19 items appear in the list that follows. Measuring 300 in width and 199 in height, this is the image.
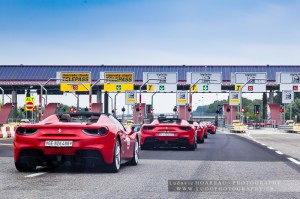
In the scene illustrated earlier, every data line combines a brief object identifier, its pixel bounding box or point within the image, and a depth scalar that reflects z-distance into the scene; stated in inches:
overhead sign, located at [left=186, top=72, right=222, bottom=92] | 2982.3
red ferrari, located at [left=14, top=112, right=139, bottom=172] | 434.3
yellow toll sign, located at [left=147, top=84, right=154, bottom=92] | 3038.9
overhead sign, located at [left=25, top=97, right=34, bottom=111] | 1854.1
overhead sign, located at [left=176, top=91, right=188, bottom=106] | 3364.2
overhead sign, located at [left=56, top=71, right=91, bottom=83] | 2701.8
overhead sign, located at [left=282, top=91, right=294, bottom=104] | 3179.1
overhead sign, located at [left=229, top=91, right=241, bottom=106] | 3312.0
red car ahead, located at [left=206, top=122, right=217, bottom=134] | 2129.7
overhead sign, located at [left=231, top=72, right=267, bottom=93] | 2957.7
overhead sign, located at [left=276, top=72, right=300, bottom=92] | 2974.2
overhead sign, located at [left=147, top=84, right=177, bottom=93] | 2997.0
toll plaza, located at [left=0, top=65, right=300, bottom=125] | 2800.2
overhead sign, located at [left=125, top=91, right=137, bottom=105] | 3359.3
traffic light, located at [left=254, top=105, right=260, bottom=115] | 3344.0
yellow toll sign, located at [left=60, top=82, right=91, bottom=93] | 2822.3
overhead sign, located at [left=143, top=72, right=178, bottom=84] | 2987.2
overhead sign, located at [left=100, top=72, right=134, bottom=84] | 2719.0
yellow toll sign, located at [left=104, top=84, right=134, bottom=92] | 2741.1
